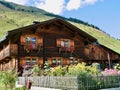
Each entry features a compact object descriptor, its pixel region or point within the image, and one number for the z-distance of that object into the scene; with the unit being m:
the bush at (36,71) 12.00
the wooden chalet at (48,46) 15.63
